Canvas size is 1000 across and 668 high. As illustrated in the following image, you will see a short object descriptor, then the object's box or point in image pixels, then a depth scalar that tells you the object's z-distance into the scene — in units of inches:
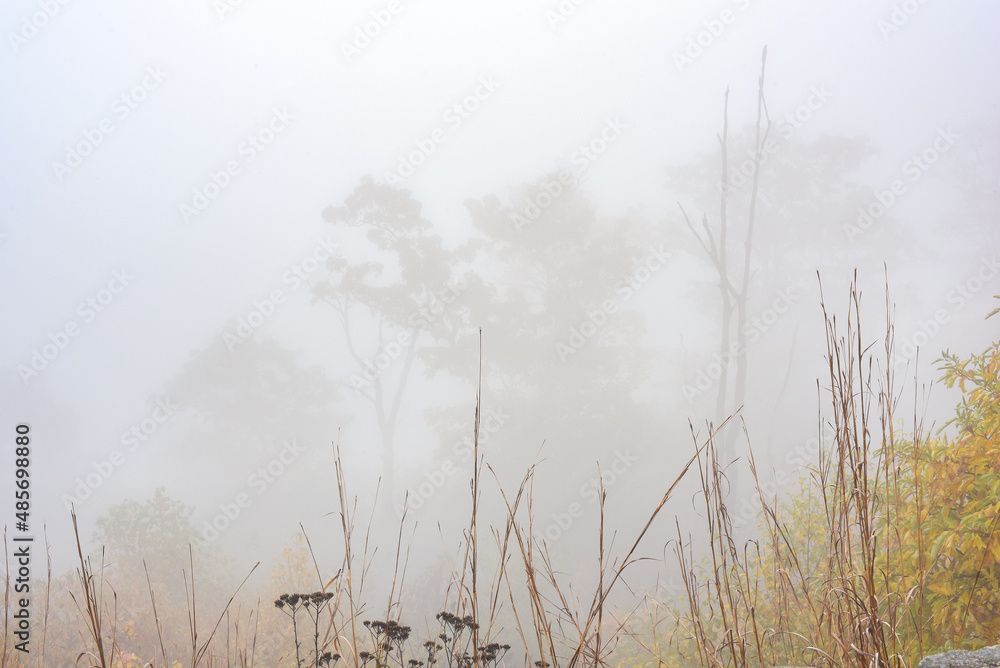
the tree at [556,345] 547.2
